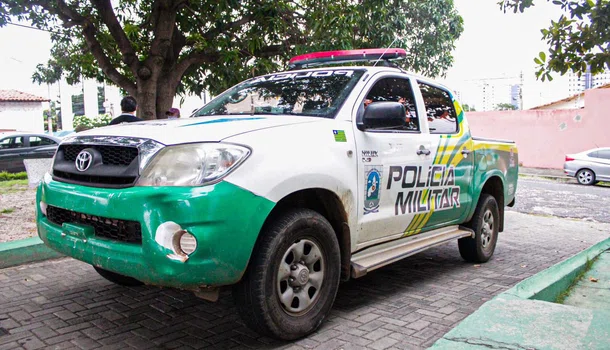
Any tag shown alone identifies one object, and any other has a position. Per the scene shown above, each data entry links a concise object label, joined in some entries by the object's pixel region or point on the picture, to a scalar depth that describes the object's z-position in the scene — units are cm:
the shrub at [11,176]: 1475
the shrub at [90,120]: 4373
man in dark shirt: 618
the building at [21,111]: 3759
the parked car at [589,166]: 1803
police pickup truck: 281
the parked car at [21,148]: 1594
